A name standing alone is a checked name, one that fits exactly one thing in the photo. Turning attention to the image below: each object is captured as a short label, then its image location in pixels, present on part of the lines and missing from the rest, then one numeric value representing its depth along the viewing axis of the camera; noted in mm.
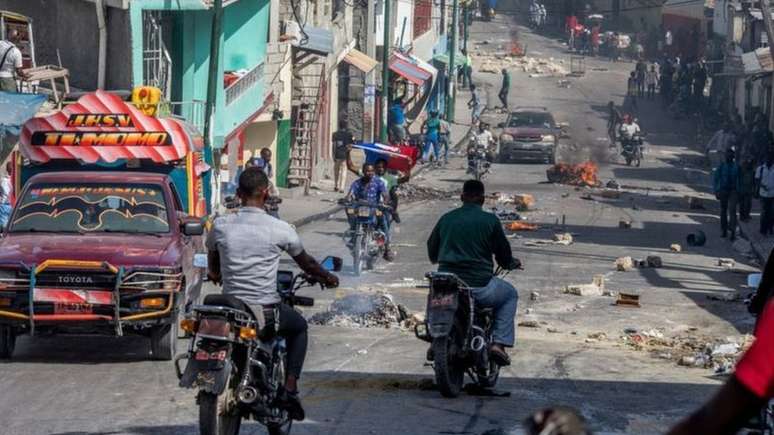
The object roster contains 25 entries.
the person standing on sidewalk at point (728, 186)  31078
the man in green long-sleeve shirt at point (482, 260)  11945
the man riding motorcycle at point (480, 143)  44681
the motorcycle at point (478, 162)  44375
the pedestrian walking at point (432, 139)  50500
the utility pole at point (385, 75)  45719
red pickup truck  13219
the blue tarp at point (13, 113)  22266
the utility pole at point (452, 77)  62847
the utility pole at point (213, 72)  28578
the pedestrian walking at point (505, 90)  66438
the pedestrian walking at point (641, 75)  69000
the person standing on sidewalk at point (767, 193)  30906
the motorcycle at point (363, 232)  22453
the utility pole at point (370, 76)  51688
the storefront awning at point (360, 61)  48250
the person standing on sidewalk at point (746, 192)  33719
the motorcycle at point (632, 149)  51906
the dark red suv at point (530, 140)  50906
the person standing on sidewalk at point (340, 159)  40500
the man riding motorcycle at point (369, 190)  22750
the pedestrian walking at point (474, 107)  64938
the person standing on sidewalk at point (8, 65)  24062
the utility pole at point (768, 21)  29411
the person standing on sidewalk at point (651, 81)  69812
